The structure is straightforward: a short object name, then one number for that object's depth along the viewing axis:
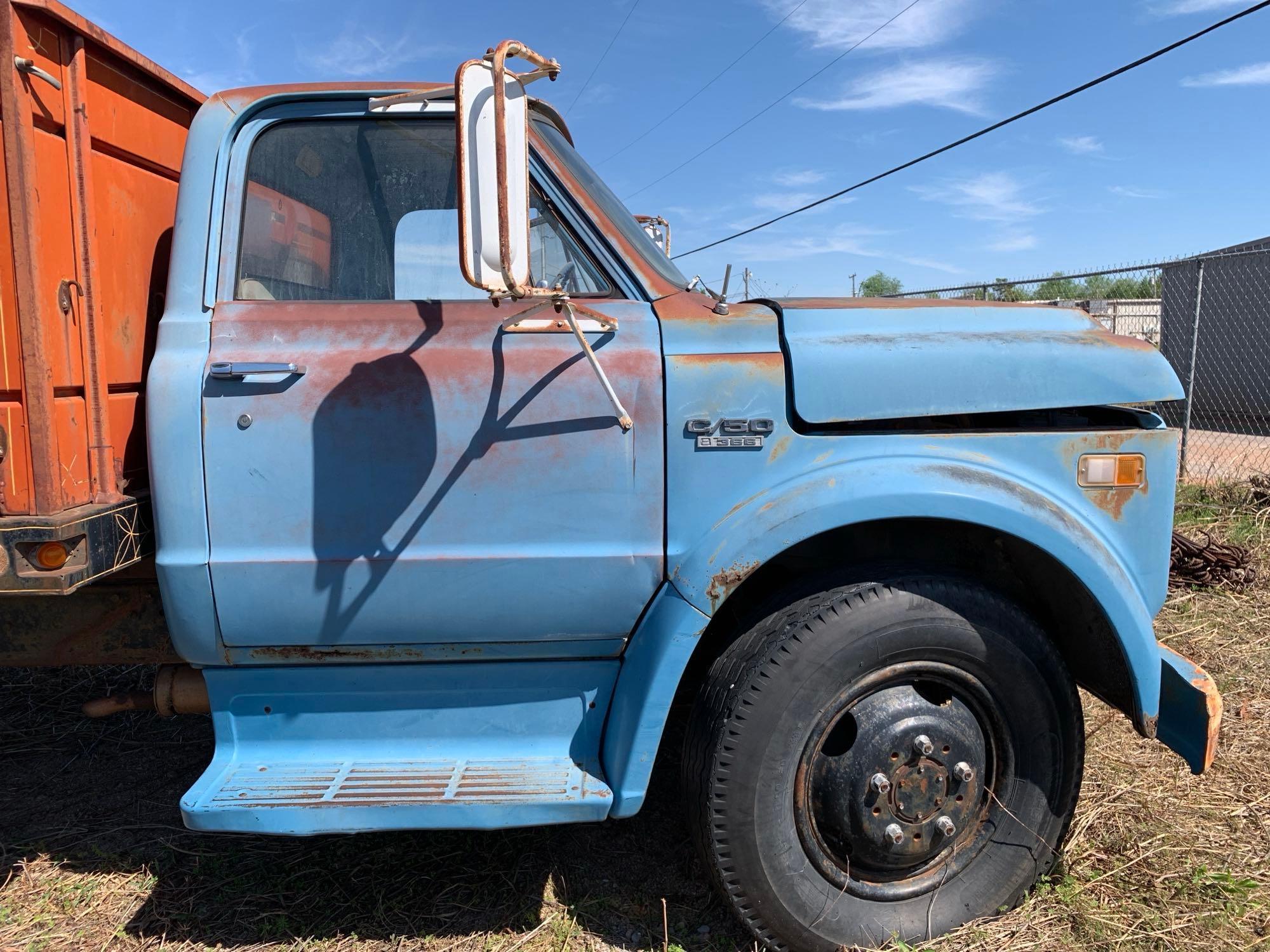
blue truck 2.09
